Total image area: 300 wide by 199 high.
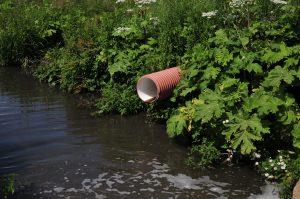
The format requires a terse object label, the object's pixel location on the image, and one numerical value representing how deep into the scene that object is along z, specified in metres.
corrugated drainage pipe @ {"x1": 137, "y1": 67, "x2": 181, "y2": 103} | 8.69
